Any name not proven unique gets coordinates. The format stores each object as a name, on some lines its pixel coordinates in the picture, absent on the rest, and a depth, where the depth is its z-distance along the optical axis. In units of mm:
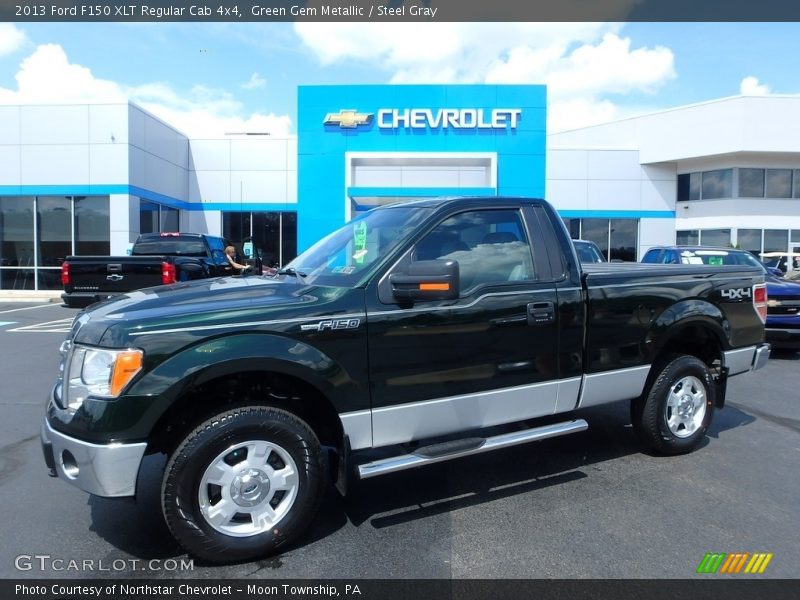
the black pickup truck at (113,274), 8883
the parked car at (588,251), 10656
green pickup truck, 3051
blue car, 9352
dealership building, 20562
